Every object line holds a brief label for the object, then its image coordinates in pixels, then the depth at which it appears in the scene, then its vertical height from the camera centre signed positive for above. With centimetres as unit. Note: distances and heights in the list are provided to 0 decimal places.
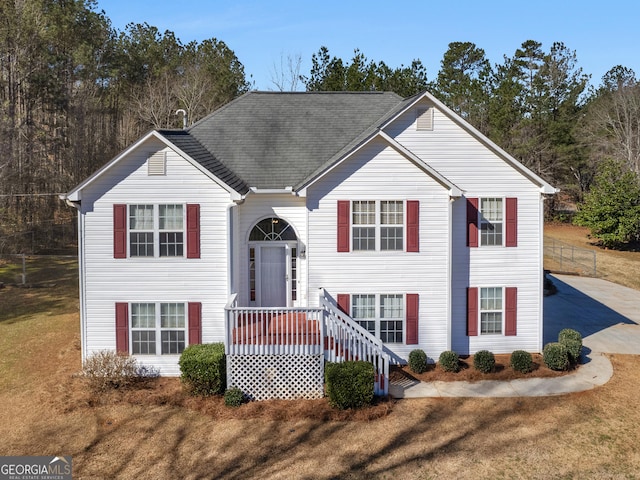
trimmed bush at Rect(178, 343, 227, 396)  1456 -392
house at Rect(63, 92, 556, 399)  1583 -84
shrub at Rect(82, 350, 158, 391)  1502 -404
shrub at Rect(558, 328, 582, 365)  1684 -371
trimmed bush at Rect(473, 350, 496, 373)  1622 -407
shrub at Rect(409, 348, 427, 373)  1631 -409
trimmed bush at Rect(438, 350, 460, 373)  1633 -411
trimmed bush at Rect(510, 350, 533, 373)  1628 -411
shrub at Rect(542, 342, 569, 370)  1634 -399
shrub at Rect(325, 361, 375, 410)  1395 -412
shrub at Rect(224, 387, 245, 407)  1429 -451
